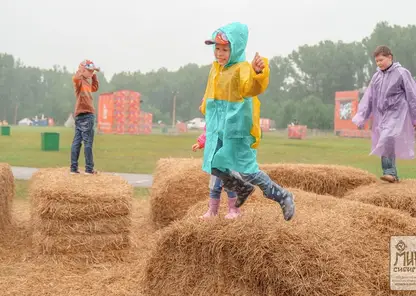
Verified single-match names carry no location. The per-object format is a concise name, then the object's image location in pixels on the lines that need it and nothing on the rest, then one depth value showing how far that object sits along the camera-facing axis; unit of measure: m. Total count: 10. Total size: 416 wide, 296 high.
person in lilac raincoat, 7.00
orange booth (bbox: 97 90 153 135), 35.97
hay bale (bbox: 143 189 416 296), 3.62
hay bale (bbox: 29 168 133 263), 5.87
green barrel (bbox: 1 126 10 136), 30.33
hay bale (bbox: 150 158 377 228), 7.38
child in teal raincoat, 4.11
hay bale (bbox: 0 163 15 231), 7.04
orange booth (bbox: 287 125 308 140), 35.84
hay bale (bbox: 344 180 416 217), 6.41
